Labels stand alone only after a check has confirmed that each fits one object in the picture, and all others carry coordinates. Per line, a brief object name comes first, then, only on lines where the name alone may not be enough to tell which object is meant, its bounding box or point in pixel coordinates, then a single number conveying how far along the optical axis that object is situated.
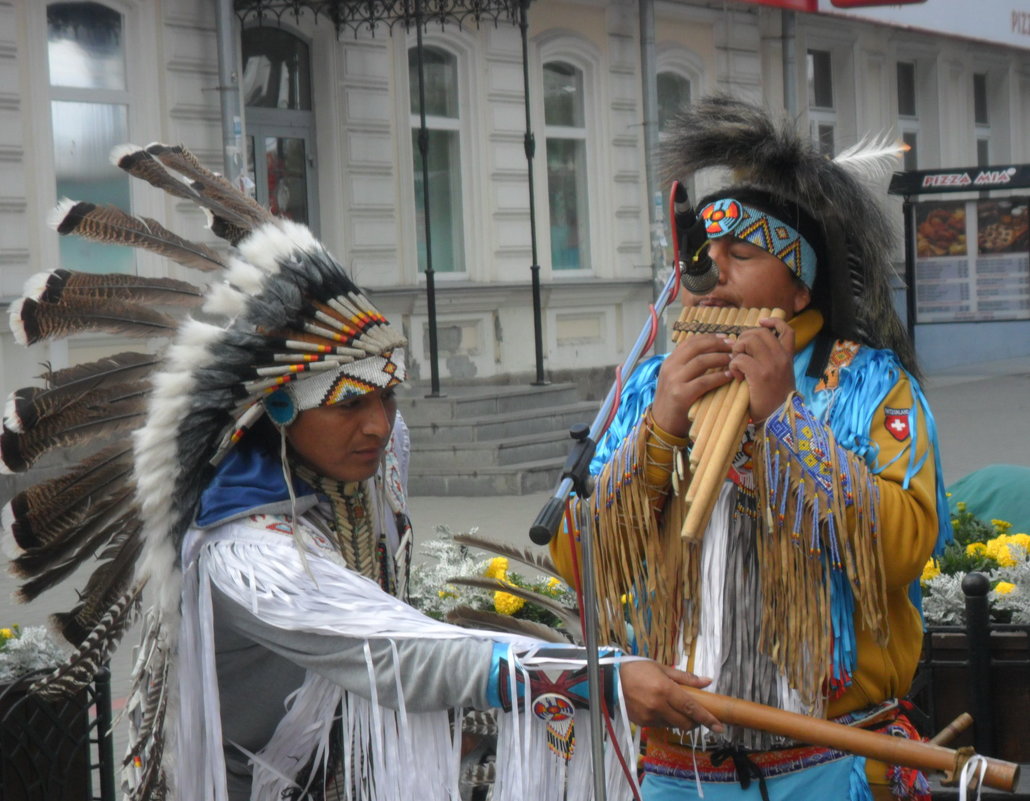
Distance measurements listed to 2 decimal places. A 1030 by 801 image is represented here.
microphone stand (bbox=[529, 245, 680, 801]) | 3.94
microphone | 4.70
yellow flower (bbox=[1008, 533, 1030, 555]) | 9.38
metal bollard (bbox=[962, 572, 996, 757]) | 7.85
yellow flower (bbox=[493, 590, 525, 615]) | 7.87
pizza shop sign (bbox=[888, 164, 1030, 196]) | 34.50
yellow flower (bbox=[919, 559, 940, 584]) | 8.96
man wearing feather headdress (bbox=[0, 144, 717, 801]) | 4.49
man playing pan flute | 4.75
